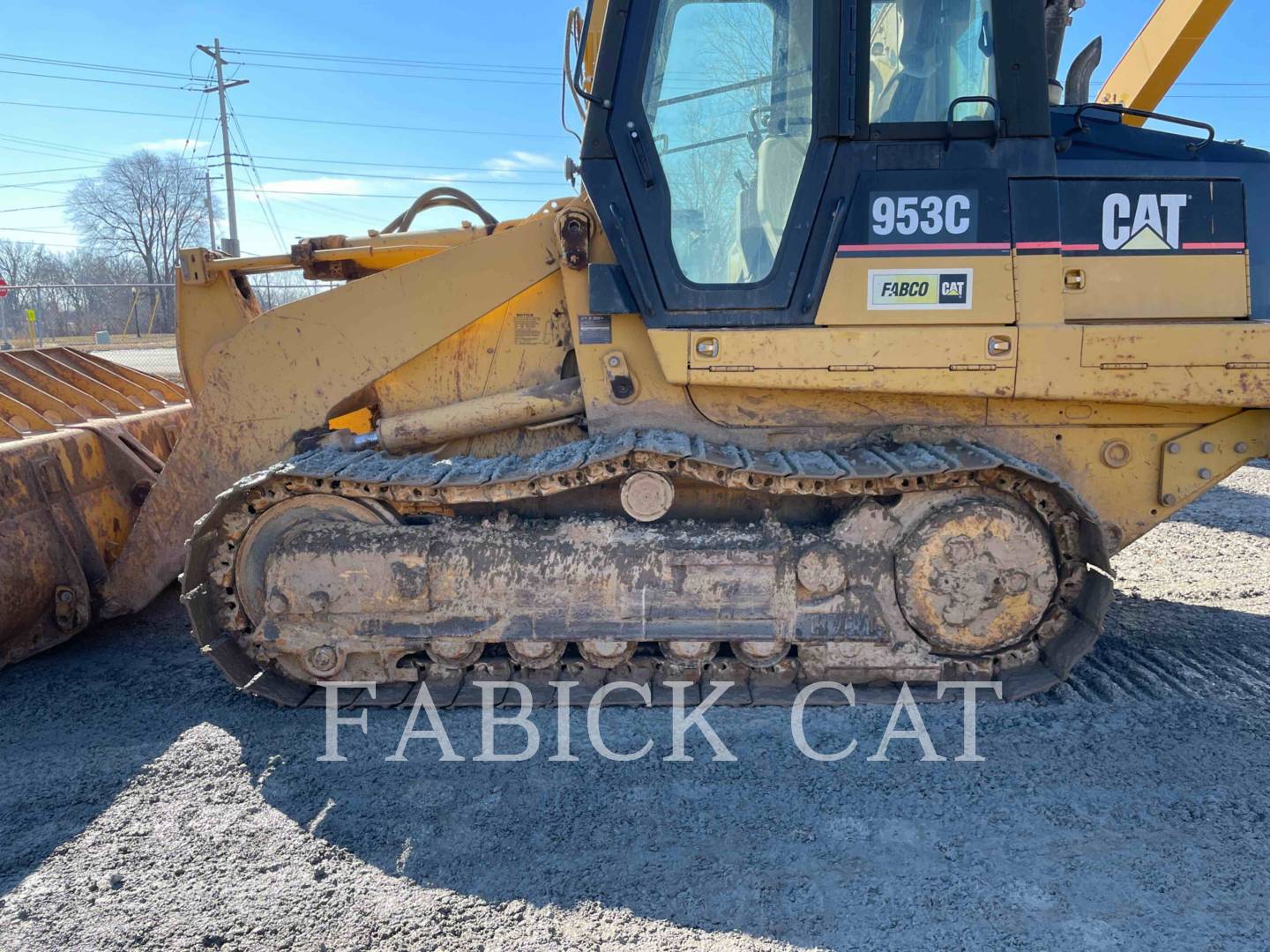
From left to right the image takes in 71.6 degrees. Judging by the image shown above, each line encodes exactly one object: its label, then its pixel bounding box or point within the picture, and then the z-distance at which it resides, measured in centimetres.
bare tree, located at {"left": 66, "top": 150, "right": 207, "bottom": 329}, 4272
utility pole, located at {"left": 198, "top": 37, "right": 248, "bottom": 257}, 2903
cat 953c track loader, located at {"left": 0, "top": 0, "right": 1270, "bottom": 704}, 349
